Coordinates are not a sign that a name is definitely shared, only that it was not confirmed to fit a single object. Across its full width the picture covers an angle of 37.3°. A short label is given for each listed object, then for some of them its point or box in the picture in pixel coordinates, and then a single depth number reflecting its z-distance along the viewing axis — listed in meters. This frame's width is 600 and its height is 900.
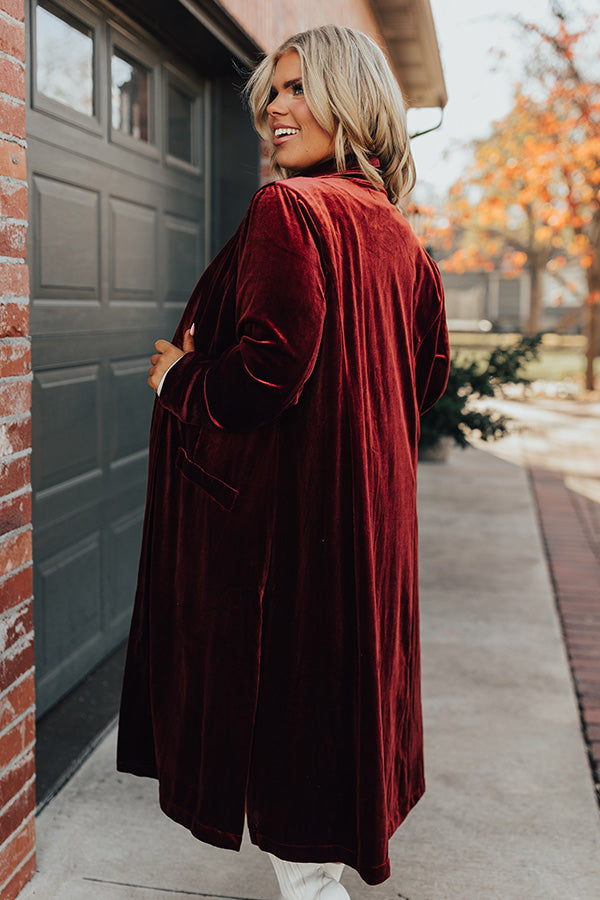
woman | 1.78
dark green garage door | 2.93
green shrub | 6.02
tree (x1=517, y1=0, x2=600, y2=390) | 13.09
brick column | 1.85
